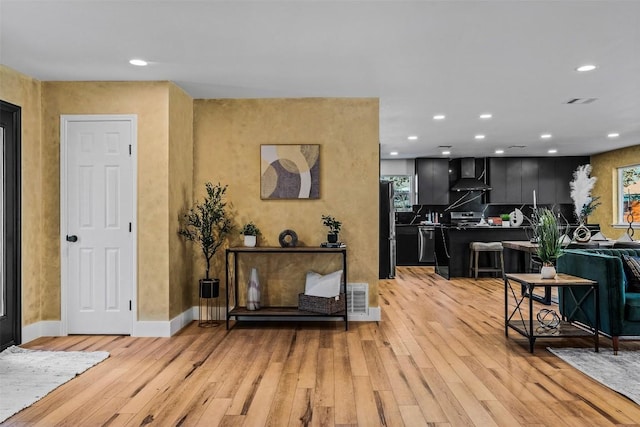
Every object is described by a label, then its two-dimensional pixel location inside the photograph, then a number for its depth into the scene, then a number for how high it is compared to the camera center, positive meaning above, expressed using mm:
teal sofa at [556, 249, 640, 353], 3742 -702
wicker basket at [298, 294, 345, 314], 4594 -887
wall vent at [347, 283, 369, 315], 4957 -884
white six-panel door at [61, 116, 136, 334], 4371 -47
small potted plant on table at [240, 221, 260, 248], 4832 -189
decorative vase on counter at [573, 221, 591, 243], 5667 -257
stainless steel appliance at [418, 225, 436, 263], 10008 -593
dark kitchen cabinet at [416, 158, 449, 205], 10242 +786
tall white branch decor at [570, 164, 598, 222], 7398 +437
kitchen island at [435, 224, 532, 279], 8148 -395
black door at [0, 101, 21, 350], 3945 -58
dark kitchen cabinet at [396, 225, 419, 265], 10156 -641
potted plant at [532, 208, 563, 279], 4035 -235
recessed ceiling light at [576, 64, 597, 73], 4008 +1312
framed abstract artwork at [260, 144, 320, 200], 5020 +473
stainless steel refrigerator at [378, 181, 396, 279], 8039 -297
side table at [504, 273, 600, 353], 3785 -861
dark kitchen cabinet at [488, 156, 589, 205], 10078 +822
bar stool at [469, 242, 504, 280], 7895 -737
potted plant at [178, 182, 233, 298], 4679 -95
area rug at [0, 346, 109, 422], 2824 -1113
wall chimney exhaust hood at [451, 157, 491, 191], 10023 +832
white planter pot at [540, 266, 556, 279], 3953 -494
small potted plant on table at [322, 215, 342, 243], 4797 -100
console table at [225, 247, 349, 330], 4586 -888
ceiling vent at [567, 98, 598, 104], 5188 +1319
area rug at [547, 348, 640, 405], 3010 -1131
